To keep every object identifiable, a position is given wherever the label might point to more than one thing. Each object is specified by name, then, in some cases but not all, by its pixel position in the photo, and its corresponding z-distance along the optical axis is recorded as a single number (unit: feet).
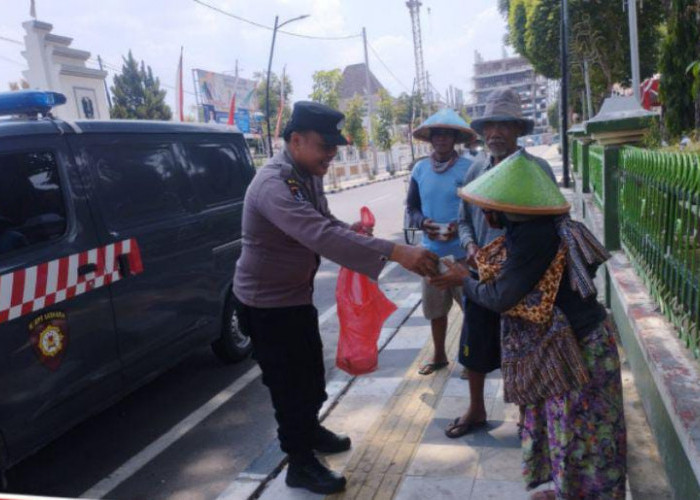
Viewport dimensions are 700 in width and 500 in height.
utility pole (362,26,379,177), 128.67
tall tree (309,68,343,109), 129.59
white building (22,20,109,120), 63.98
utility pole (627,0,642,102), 36.23
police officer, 8.23
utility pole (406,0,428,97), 152.46
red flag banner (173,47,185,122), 59.90
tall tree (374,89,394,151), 141.28
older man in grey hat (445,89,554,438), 10.04
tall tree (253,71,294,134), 169.76
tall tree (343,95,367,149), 130.62
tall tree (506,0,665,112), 57.93
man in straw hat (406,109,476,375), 12.77
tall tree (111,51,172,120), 148.97
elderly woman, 6.95
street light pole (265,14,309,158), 86.60
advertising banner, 129.18
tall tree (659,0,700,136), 22.75
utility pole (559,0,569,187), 45.06
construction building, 428.56
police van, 9.33
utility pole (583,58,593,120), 71.51
